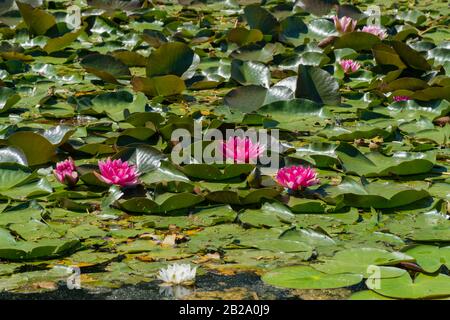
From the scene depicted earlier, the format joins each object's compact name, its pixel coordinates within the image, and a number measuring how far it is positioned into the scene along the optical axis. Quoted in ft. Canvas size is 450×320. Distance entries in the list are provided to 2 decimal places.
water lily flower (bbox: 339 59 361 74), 25.40
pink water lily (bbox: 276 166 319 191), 16.67
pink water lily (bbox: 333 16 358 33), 28.54
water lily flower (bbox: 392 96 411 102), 22.70
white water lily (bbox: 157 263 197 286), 13.29
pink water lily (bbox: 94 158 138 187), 16.84
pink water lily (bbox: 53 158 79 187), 17.28
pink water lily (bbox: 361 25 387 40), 28.14
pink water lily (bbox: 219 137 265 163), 17.99
